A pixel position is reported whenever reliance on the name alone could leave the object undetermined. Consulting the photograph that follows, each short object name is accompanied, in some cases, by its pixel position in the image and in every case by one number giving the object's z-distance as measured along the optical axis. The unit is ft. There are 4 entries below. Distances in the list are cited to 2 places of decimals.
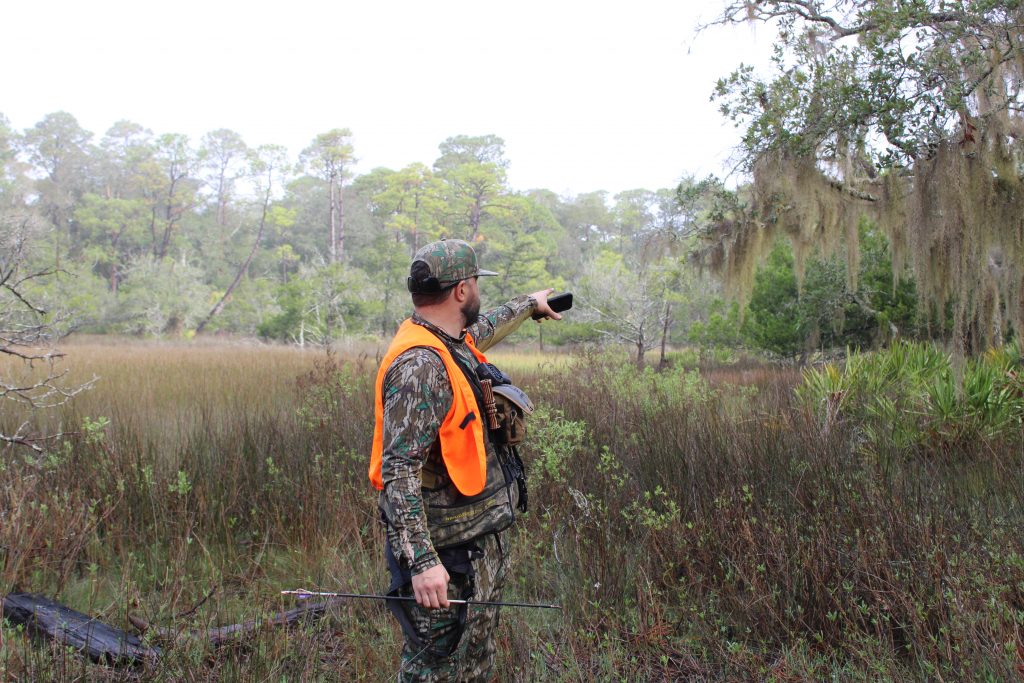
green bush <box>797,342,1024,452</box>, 20.72
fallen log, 10.00
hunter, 7.48
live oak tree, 20.62
